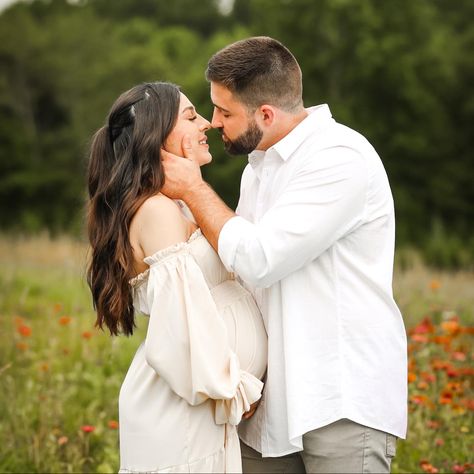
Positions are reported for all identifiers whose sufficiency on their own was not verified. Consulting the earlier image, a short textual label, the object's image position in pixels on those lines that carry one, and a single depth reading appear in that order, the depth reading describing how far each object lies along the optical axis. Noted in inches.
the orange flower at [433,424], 186.0
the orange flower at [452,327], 211.6
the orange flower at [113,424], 188.4
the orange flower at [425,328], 223.8
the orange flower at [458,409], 184.5
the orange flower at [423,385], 191.1
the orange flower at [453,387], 182.1
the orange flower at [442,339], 212.0
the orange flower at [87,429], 180.7
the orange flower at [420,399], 182.9
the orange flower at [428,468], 159.5
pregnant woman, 120.8
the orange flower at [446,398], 179.3
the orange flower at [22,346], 252.5
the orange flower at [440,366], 192.7
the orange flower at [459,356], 211.2
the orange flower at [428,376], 198.2
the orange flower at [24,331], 242.1
